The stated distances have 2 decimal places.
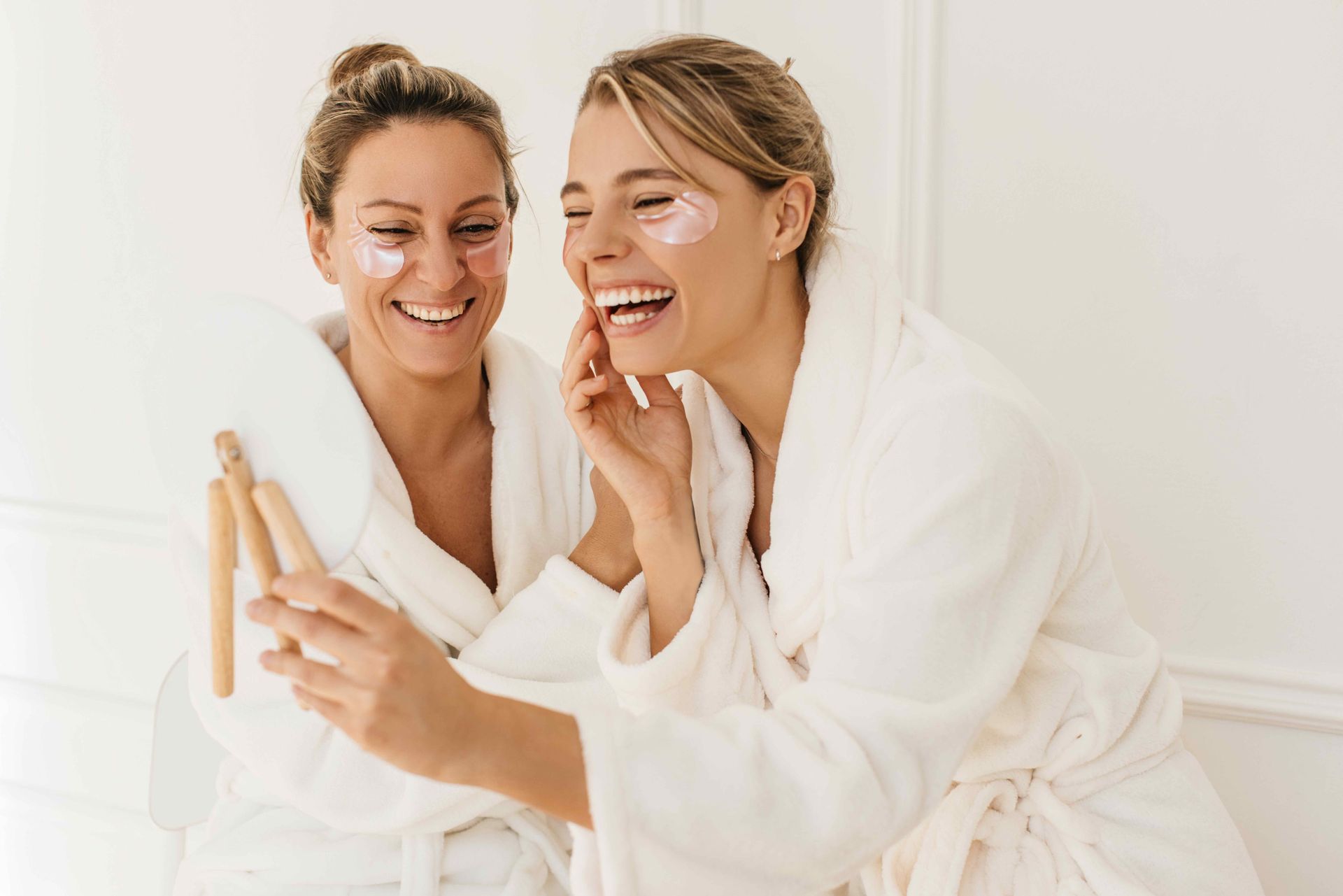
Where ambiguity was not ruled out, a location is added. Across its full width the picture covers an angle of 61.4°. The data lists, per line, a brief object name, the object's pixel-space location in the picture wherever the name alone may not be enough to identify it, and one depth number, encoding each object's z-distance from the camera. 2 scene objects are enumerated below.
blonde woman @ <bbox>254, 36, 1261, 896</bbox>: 0.88
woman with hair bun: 1.31
